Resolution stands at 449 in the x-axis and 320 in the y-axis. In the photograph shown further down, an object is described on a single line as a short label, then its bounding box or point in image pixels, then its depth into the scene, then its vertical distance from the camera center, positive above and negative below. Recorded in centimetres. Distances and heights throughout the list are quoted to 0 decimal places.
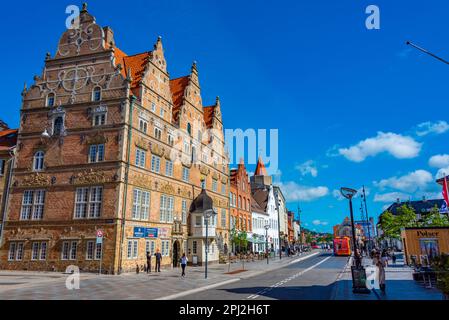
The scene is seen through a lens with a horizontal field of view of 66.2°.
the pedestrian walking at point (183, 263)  2603 -154
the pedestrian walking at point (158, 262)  2917 -163
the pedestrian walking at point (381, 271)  1662 -145
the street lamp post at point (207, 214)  2714 +213
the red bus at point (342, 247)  6444 -110
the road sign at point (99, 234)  2517 +59
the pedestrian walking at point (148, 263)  2830 -166
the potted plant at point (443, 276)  1066 -112
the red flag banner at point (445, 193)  2248 +307
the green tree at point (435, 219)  4625 +291
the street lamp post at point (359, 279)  1625 -178
